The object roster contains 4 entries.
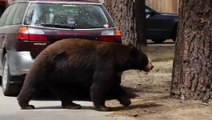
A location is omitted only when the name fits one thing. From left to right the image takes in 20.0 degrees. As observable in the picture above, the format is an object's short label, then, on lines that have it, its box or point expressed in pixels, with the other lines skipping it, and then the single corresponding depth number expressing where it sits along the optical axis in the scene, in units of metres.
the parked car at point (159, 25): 25.27
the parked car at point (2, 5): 24.01
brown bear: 9.27
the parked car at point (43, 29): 10.39
